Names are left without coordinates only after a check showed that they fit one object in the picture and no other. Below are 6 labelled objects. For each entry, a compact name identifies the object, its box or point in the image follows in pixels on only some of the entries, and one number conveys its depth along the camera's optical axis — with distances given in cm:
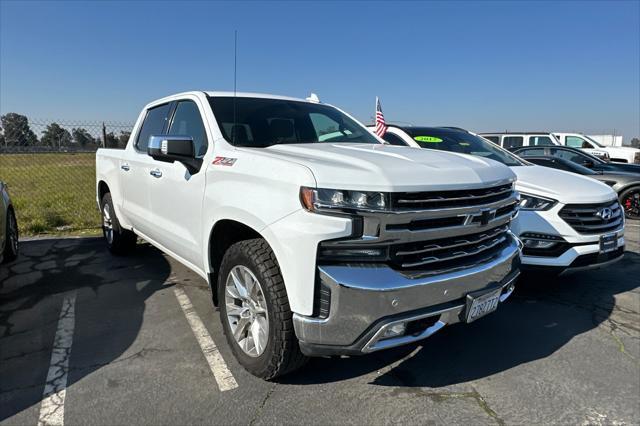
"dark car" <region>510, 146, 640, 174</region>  894
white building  4097
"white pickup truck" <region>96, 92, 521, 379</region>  216
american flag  663
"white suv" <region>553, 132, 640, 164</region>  1603
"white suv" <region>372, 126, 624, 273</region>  394
